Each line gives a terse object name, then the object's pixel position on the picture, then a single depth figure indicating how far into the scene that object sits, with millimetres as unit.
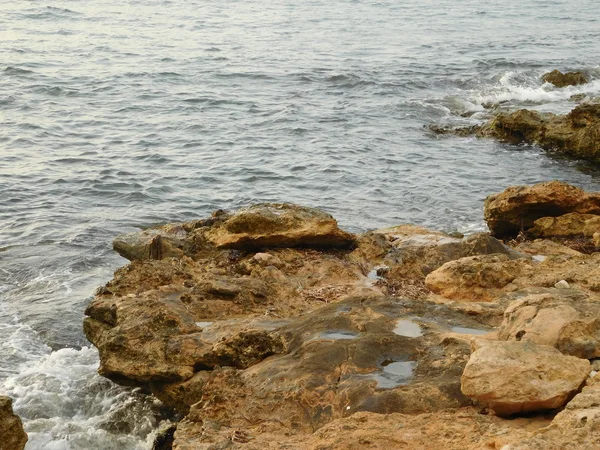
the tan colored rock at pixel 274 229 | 9062
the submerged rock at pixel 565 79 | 23656
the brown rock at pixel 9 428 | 6109
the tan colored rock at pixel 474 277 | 7832
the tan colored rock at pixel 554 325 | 5039
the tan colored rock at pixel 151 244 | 9352
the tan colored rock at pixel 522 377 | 4535
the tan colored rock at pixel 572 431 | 3822
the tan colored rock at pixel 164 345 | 6180
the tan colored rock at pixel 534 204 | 10609
